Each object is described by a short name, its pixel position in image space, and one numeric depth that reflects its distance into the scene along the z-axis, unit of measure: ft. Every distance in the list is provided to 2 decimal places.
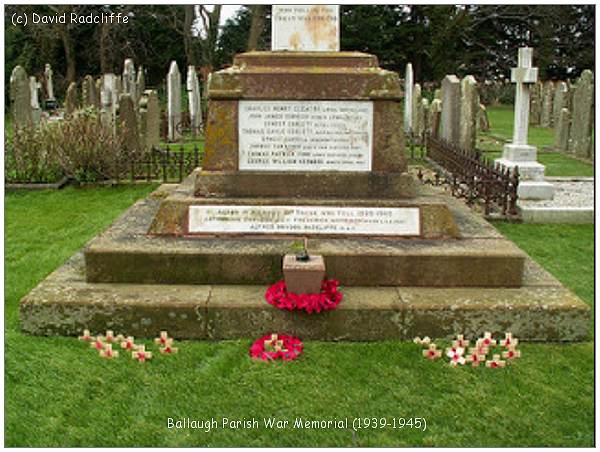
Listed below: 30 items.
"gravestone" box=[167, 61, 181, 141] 62.90
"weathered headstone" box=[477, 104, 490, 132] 78.28
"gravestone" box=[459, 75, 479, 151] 44.21
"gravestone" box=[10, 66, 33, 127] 43.37
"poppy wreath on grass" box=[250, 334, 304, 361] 14.39
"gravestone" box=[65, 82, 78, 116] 44.05
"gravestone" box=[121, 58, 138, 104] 70.33
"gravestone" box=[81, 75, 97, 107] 55.79
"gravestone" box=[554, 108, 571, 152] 55.47
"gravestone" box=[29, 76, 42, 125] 64.18
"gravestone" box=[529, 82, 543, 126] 91.27
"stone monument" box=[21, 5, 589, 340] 15.35
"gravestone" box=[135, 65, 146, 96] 73.23
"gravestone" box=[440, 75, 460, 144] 47.96
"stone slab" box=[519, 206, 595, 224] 29.12
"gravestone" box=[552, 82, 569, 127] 66.90
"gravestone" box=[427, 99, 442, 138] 51.44
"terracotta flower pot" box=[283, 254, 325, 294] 14.89
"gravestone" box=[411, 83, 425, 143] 67.87
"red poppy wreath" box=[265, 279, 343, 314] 14.98
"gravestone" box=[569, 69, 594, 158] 49.34
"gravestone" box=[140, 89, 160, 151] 44.65
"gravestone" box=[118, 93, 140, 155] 40.73
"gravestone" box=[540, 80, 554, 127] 84.43
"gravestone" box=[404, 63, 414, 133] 70.19
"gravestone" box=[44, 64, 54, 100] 110.11
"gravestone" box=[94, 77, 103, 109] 54.91
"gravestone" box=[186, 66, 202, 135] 69.63
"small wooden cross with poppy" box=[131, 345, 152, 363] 14.25
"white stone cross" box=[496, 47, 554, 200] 35.65
